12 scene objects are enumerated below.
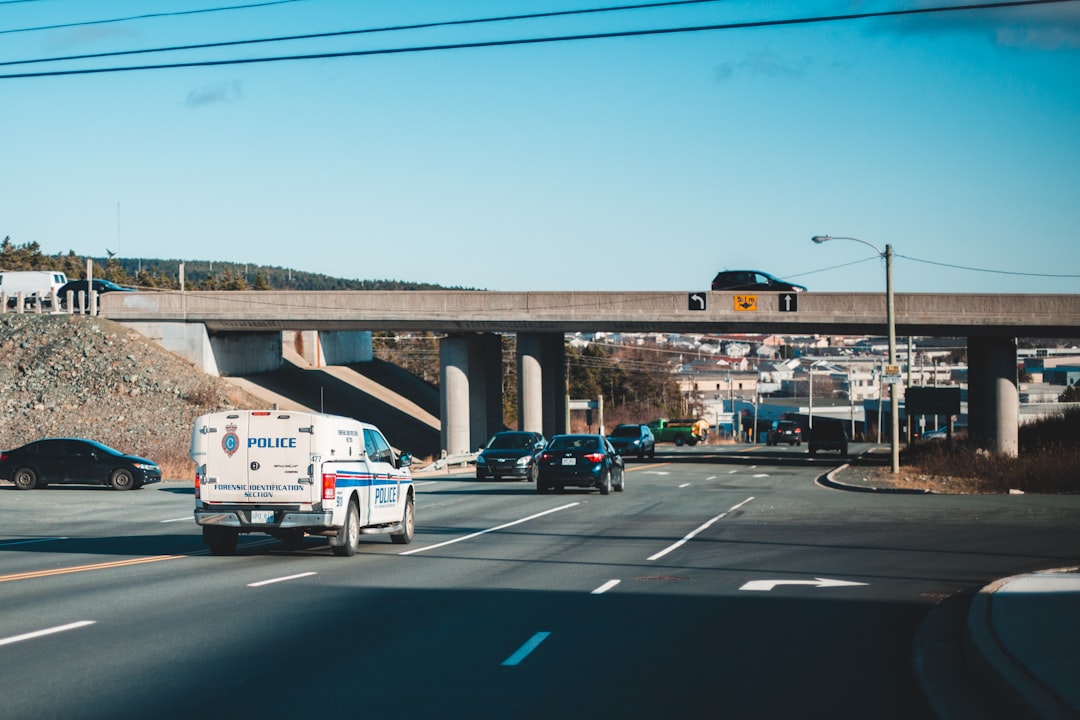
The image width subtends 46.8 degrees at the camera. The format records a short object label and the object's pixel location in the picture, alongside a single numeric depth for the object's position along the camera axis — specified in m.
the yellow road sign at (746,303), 60.59
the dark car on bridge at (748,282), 61.72
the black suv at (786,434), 95.94
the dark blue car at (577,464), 35.19
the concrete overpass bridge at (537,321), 59.22
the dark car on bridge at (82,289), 66.25
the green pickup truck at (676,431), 96.31
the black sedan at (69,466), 36.97
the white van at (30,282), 72.06
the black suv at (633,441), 62.56
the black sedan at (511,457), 42.69
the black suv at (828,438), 68.75
